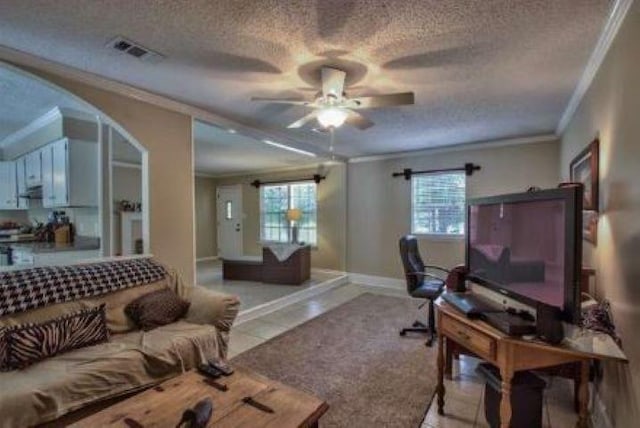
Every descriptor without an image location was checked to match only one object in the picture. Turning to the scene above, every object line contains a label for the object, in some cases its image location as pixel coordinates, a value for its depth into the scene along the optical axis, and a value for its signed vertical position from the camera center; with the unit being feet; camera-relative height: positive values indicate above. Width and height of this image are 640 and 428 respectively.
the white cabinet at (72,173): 11.76 +1.35
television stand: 4.70 -2.20
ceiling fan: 7.57 +2.54
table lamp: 21.50 -0.59
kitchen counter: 11.15 -1.30
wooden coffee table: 4.33 -2.76
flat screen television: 4.70 -0.66
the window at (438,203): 16.57 +0.28
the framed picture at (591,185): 7.42 +0.54
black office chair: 11.01 -2.68
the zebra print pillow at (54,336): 5.84 -2.42
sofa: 5.18 -2.78
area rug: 7.05 -4.26
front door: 26.22 -0.87
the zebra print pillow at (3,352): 5.67 -2.45
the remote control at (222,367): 5.55 -2.69
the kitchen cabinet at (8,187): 15.62 +1.12
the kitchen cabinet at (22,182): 14.65 +1.26
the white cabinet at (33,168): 13.34 +1.74
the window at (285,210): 22.24 -0.06
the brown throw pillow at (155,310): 7.69 -2.38
